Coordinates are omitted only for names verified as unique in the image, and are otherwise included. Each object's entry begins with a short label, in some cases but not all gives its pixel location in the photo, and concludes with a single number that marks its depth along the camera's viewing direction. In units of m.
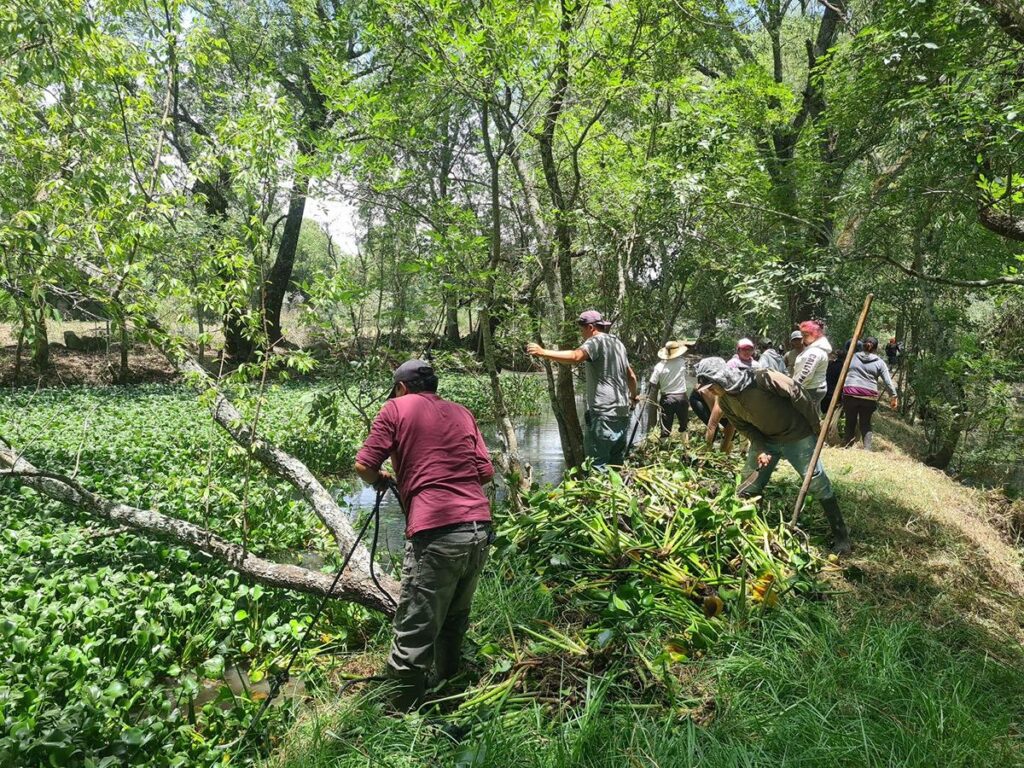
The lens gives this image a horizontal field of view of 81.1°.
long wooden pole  4.45
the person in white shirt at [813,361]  6.48
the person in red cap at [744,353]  7.10
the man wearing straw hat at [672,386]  8.02
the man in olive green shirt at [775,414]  4.75
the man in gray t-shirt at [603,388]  5.68
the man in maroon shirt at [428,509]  3.22
